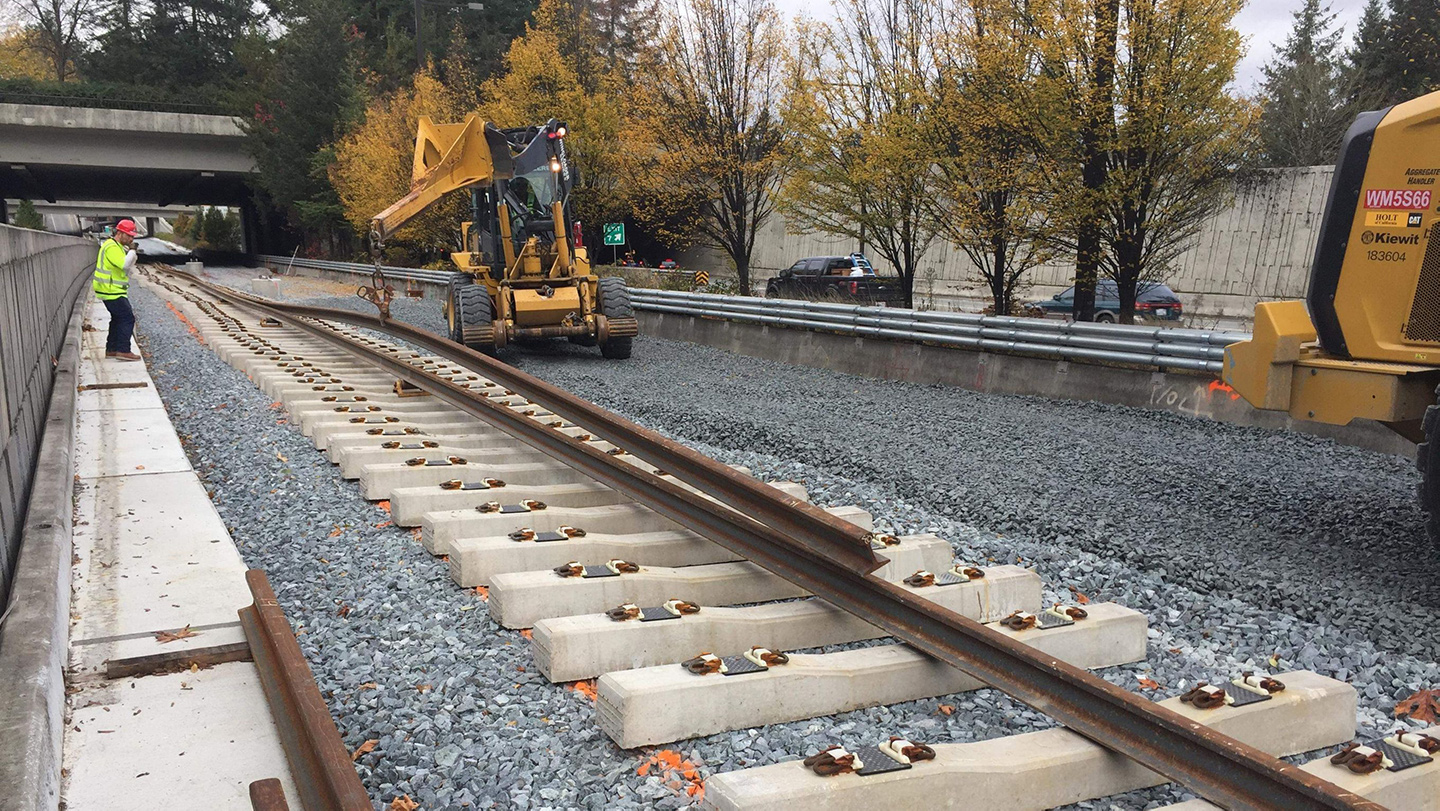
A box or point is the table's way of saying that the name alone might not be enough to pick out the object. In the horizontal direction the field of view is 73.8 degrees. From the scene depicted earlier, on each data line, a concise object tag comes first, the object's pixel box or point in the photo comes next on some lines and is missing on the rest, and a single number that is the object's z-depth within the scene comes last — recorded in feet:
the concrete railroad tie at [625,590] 12.32
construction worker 38.42
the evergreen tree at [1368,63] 114.21
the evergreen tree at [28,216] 205.58
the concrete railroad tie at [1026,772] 8.18
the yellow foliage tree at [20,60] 260.01
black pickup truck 69.89
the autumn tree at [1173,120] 41.81
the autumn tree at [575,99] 96.63
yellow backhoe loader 42.14
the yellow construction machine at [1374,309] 16.38
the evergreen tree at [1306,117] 112.88
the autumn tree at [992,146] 46.73
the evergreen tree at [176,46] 210.18
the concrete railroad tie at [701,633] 10.92
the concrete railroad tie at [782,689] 9.59
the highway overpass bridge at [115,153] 154.30
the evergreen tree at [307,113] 156.25
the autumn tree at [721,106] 74.95
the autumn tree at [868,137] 56.65
